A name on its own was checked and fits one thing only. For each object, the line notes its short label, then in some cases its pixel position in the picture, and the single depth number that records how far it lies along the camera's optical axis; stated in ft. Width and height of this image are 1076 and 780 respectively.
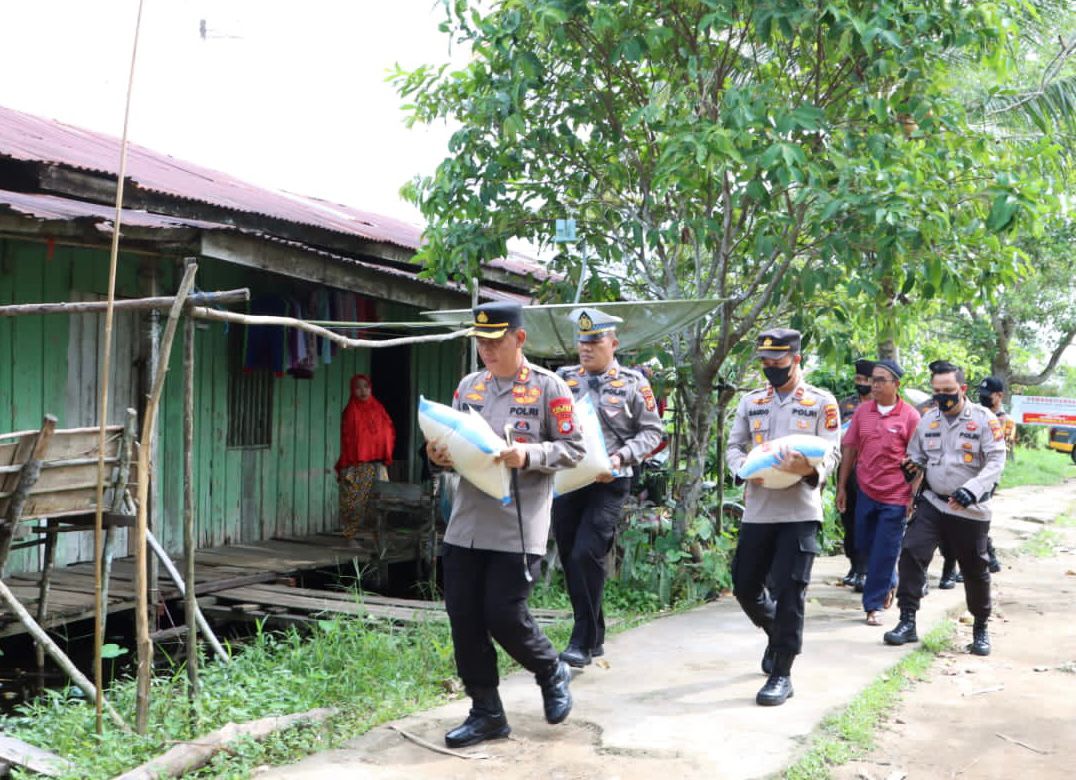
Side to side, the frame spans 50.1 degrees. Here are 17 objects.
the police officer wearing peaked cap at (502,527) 15.05
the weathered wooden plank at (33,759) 14.05
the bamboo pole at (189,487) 15.07
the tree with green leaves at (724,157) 23.20
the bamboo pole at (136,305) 14.14
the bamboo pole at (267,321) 14.33
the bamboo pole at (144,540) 14.21
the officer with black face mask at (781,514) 17.81
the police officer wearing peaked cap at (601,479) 19.77
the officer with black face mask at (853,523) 29.68
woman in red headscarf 33.73
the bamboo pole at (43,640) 15.99
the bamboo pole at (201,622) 18.97
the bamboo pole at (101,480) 13.23
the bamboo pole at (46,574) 20.66
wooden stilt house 24.86
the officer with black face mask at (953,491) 21.74
